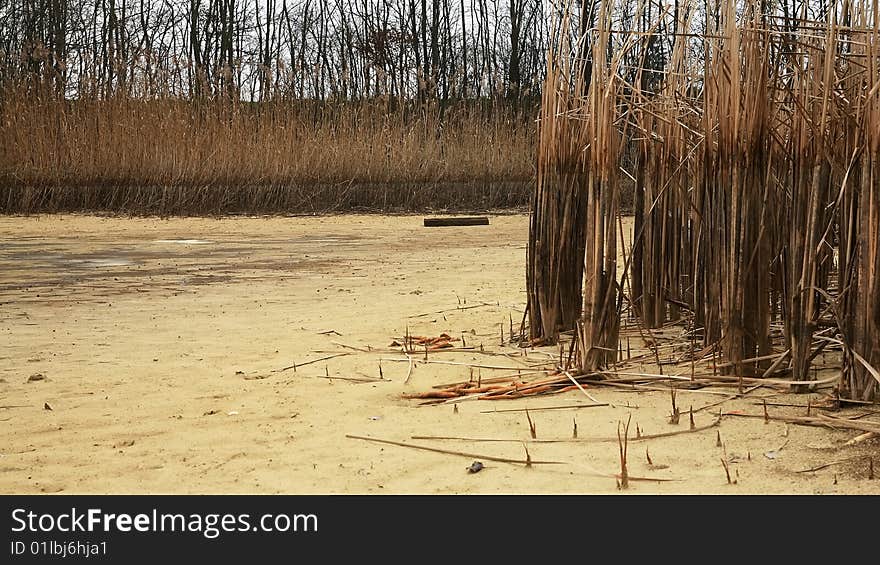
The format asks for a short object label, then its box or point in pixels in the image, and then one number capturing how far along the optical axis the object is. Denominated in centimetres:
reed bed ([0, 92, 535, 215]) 1161
